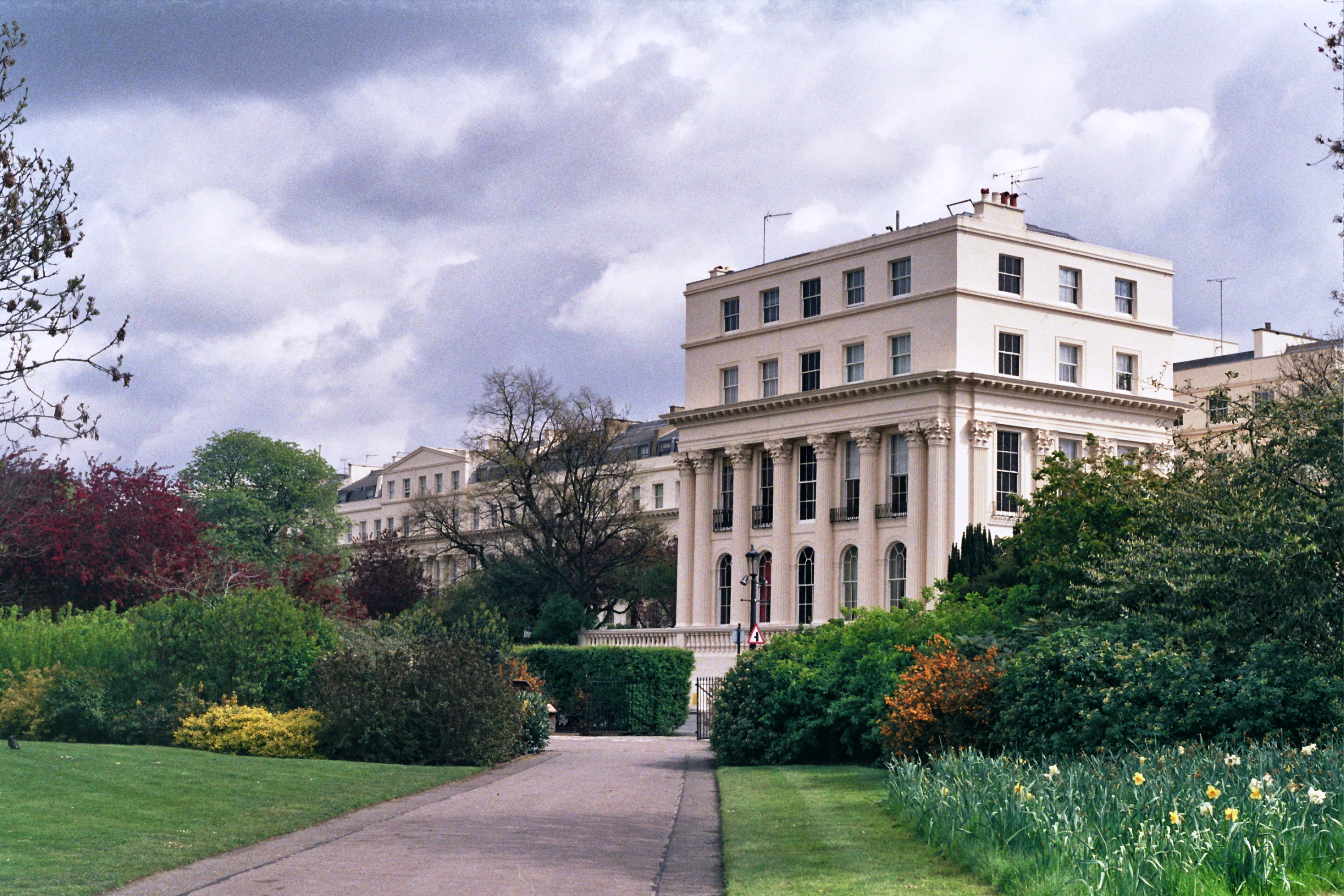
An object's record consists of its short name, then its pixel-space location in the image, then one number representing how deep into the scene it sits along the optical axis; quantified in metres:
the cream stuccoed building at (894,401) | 64.50
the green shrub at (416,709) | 27.88
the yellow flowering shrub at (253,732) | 27.92
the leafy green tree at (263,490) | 96.81
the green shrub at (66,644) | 31.75
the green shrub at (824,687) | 27.27
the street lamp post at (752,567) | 52.34
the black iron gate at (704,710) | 42.00
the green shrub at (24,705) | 30.69
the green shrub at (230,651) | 30.25
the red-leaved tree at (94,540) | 42.78
